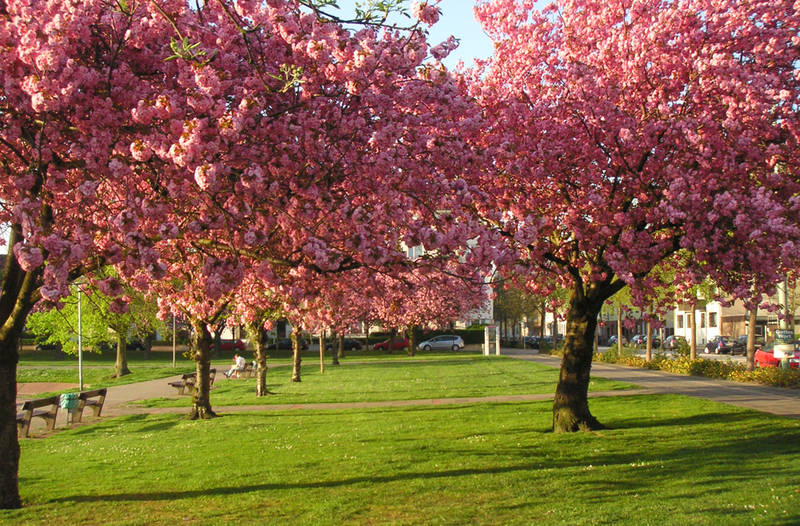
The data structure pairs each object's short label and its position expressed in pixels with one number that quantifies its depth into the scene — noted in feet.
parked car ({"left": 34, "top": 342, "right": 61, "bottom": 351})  223.08
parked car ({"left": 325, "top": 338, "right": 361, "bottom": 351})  233.35
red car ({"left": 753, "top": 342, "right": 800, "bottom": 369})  98.16
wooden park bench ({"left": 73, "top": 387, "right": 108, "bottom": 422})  59.06
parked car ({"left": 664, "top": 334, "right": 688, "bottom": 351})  164.76
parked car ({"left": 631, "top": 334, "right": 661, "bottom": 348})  188.34
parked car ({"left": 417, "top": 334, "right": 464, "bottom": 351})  229.97
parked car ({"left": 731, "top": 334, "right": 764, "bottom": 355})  162.71
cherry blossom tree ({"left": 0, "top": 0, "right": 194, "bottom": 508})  20.08
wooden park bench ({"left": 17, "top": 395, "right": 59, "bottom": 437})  50.94
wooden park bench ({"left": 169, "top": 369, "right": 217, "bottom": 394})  80.48
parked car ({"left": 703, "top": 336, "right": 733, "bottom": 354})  165.37
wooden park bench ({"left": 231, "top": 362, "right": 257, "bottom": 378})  112.11
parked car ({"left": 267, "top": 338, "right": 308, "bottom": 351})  230.89
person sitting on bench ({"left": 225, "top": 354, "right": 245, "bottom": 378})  112.27
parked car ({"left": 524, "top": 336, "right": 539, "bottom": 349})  230.25
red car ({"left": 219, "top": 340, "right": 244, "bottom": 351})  217.27
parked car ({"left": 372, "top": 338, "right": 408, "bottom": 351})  224.94
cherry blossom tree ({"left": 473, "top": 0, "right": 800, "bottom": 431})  34.14
